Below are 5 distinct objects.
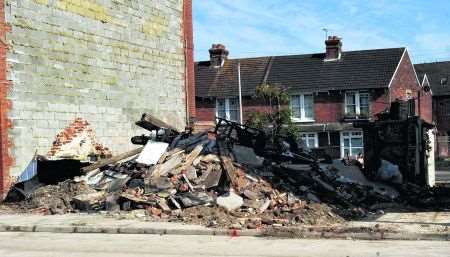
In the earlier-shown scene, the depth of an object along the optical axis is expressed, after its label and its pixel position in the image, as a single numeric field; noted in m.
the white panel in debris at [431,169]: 20.98
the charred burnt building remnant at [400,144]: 19.91
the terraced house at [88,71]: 18.95
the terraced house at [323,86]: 44.44
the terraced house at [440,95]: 54.72
